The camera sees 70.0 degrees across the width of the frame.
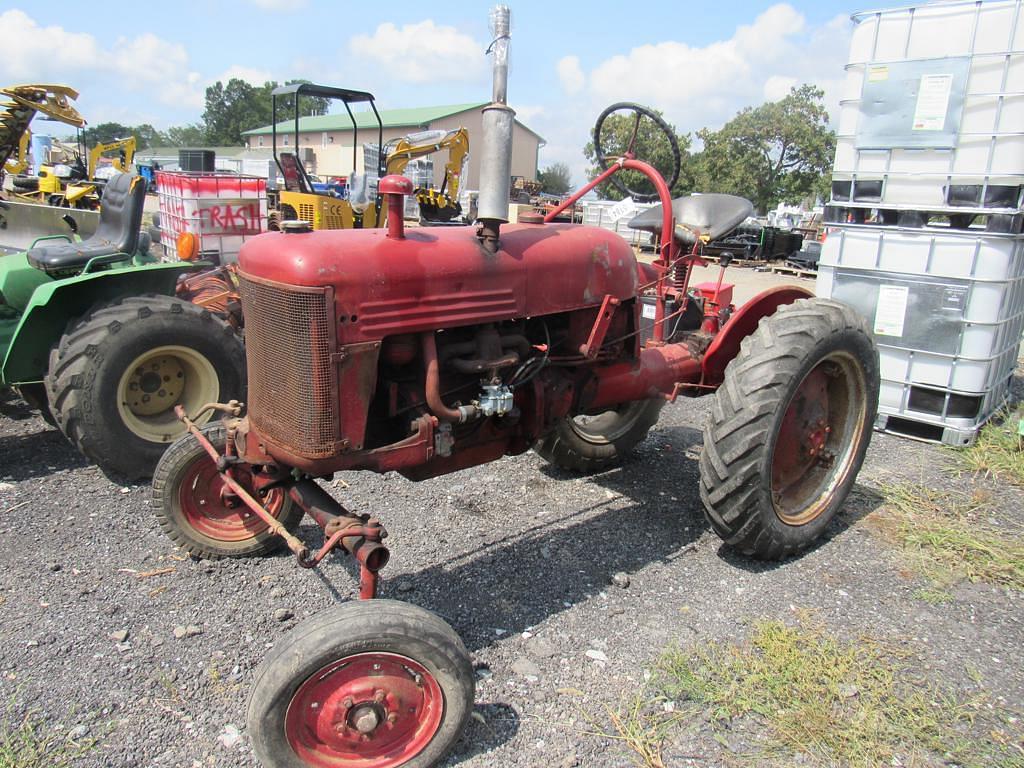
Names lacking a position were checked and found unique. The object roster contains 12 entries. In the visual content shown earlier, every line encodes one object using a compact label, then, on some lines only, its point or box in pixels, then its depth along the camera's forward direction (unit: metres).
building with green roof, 47.72
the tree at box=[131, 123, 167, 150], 100.94
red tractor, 2.04
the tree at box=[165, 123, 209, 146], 92.62
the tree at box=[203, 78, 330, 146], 83.75
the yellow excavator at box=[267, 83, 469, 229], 9.75
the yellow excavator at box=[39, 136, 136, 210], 11.38
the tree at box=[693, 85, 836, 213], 36.50
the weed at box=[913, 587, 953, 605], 3.02
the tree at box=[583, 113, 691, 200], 37.72
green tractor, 3.65
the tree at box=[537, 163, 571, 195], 57.25
